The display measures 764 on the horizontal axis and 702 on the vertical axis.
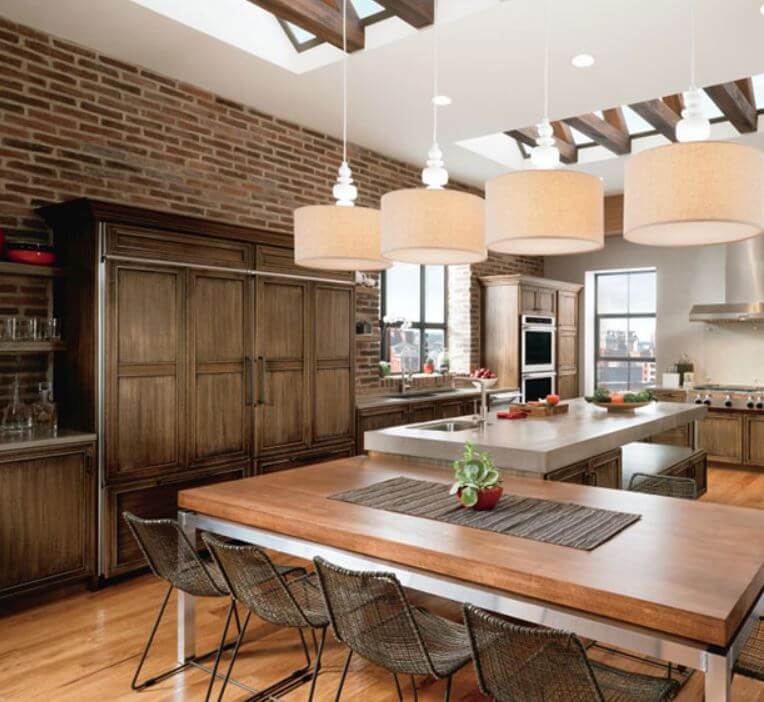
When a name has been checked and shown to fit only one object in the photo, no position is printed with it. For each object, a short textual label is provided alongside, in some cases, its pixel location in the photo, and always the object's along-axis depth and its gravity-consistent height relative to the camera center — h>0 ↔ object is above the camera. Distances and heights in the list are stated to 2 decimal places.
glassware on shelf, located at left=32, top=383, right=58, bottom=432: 3.81 -0.39
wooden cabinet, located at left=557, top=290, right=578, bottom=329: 8.84 +0.46
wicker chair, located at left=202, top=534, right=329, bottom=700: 2.28 -0.86
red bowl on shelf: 3.78 +0.52
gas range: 7.25 -0.59
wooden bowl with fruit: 5.03 -0.43
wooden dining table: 1.63 -0.63
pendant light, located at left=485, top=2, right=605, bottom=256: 2.24 +0.46
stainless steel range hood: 7.52 +0.64
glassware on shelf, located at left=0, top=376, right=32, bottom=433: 3.73 -0.40
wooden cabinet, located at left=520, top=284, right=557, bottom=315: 8.00 +0.54
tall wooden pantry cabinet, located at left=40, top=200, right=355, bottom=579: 3.82 -0.06
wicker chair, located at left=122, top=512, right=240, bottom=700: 2.55 -0.85
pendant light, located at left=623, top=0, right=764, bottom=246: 1.95 +0.48
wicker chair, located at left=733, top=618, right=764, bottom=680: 1.96 -0.97
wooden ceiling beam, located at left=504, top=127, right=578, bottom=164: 6.79 +2.12
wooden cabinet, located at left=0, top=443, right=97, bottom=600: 3.43 -0.91
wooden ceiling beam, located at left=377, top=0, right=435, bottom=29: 3.77 +1.90
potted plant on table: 2.51 -0.52
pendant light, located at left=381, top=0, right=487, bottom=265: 2.52 +0.47
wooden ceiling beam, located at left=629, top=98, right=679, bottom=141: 5.77 +2.02
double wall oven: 7.98 -0.15
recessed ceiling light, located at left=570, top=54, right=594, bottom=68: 4.37 +1.87
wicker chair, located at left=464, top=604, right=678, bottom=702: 1.61 -0.81
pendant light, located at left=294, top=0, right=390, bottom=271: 2.93 +0.49
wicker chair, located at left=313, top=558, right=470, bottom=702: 1.95 -0.86
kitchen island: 3.41 -0.53
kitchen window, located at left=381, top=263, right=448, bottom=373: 7.23 +0.33
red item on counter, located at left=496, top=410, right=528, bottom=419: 4.71 -0.50
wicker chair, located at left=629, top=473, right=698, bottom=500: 3.90 -0.87
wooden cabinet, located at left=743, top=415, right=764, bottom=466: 7.32 -1.06
